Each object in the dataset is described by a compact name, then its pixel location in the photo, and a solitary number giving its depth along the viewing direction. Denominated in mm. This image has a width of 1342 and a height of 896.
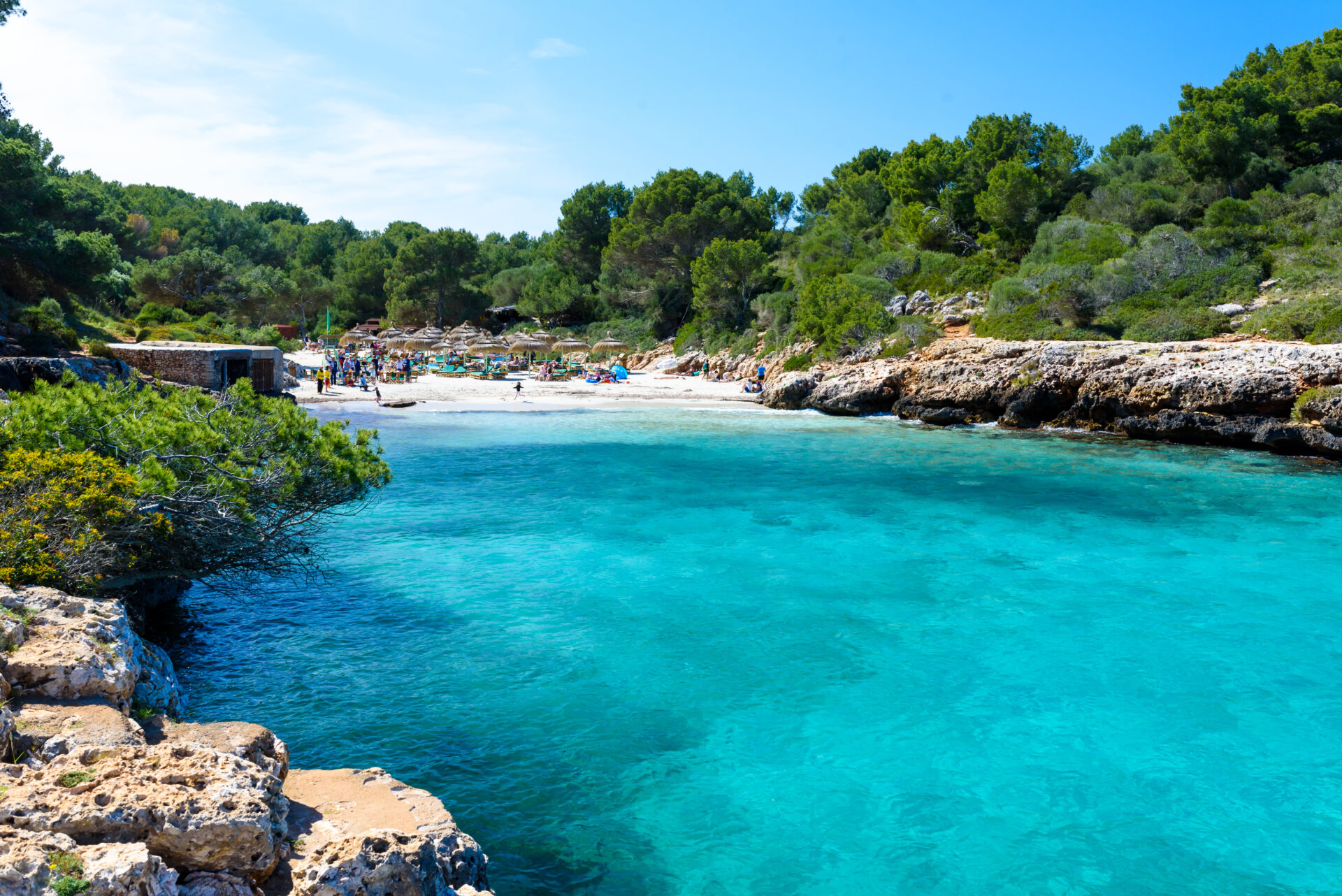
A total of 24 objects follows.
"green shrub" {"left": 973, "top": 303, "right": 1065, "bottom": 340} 29891
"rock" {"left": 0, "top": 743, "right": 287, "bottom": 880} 3338
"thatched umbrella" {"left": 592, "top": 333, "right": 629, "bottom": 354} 46812
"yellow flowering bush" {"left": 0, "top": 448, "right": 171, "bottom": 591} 6047
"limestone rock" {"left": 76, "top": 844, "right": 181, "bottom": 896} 3012
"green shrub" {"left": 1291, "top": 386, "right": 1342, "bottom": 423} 20641
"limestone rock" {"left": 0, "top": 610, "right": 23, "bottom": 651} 4716
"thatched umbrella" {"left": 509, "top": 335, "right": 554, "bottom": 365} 43938
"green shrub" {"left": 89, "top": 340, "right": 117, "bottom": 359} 24230
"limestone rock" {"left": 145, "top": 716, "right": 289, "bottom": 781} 4570
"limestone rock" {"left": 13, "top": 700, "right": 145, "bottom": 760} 4059
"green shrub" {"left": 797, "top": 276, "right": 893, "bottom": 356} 34781
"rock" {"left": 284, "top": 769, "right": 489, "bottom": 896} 3619
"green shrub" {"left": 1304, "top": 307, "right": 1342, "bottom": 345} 22688
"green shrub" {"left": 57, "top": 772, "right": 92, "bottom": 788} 3572
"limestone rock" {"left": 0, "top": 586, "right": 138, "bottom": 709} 4664
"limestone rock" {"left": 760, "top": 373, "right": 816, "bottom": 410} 33000
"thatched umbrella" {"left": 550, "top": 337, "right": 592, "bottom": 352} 48912
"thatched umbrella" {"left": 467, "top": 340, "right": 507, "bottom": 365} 46844
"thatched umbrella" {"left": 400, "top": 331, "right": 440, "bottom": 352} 46812
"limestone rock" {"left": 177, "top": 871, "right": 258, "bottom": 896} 3342
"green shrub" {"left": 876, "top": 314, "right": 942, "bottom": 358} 32500
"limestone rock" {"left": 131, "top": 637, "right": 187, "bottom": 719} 5781
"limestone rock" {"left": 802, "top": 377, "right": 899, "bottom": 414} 31031
